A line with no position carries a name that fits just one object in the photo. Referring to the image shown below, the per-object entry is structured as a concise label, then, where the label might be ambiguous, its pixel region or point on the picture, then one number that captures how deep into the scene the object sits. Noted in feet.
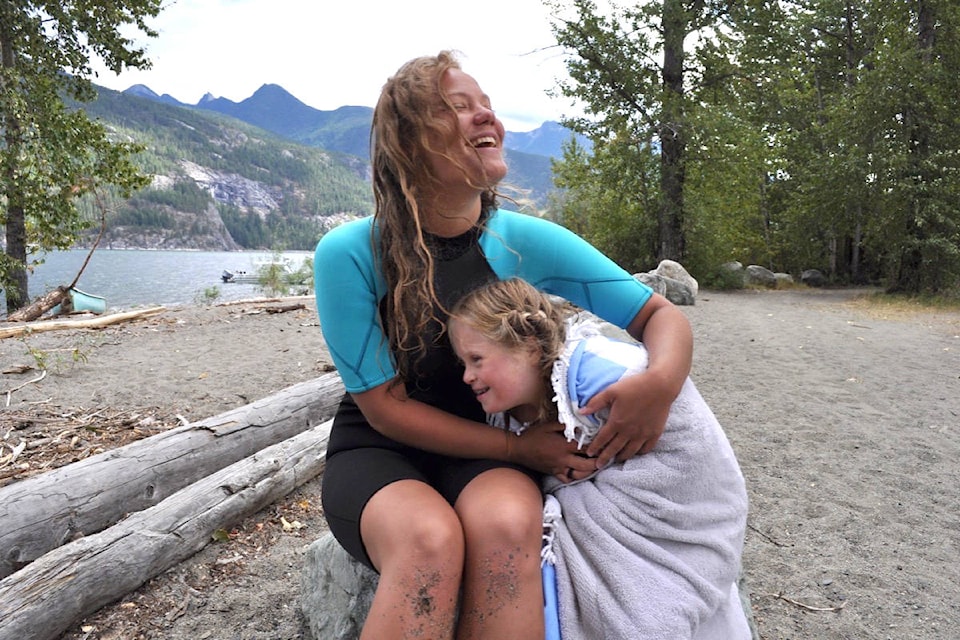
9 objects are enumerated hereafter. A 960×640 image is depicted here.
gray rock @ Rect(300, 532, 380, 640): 6.88
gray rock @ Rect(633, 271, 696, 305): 42.32
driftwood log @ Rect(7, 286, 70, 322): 34.56
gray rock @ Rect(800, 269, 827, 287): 66.39
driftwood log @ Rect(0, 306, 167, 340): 26.66
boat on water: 57.28
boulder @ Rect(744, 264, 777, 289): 63.10
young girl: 5.07
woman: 4.87
